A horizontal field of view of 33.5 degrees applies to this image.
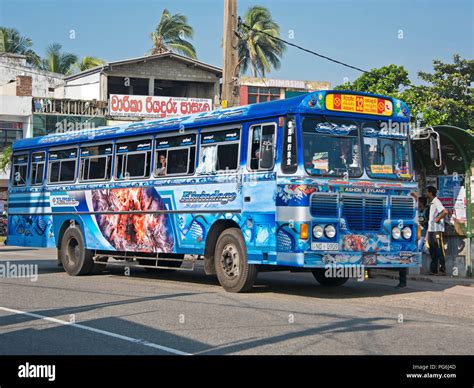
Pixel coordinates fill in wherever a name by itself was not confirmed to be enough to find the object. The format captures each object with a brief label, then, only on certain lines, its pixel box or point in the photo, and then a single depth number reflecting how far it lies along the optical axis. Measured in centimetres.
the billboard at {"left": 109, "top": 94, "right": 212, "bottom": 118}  4466
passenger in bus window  1598
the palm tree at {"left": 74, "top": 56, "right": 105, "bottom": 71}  6206
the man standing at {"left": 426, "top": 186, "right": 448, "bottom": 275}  1686
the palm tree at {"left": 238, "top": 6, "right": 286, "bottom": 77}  6394
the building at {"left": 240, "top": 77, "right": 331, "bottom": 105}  6016
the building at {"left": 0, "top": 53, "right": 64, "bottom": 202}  4375
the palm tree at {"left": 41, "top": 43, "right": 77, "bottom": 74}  6475
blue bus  1283
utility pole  2100
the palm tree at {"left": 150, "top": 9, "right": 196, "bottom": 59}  5872
